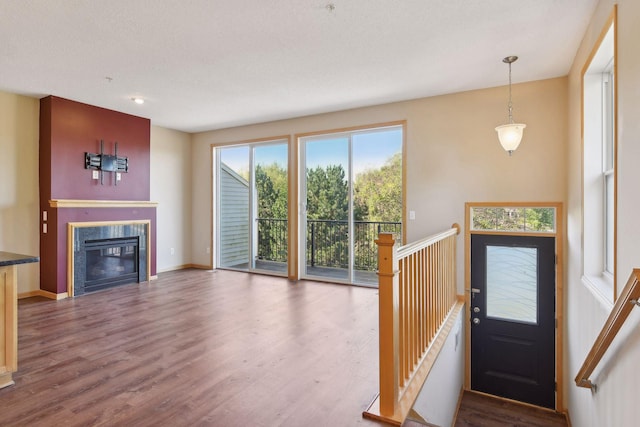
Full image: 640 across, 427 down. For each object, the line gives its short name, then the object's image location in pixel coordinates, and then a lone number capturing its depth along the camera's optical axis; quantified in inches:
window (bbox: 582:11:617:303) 108.8
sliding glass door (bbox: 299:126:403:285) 204.8
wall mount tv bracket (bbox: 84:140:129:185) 198.7
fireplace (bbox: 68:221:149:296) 188.4
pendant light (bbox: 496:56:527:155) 135.3
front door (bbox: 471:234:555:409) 154.5
